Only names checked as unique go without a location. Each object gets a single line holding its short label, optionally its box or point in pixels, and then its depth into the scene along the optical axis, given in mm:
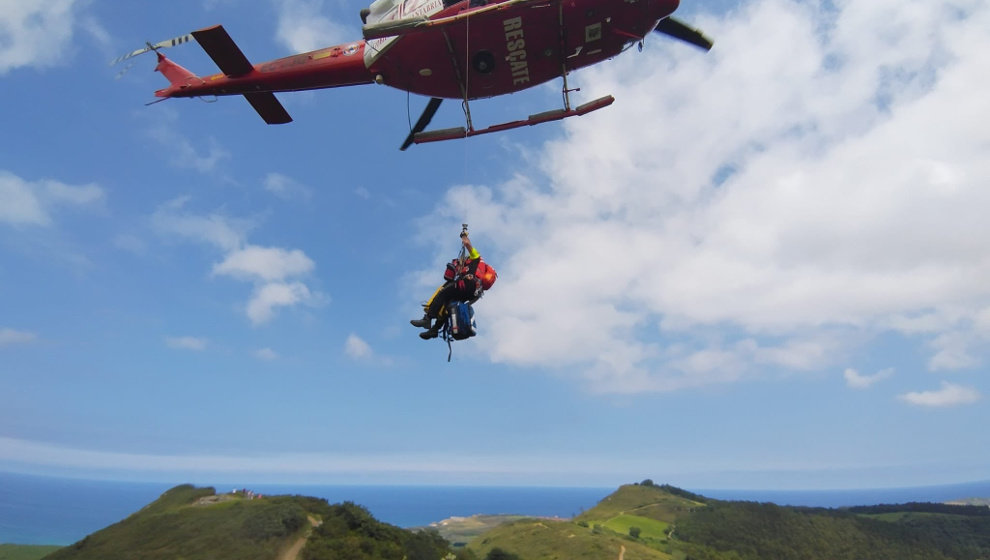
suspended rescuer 8773
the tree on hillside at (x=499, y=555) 51250
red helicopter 8828
